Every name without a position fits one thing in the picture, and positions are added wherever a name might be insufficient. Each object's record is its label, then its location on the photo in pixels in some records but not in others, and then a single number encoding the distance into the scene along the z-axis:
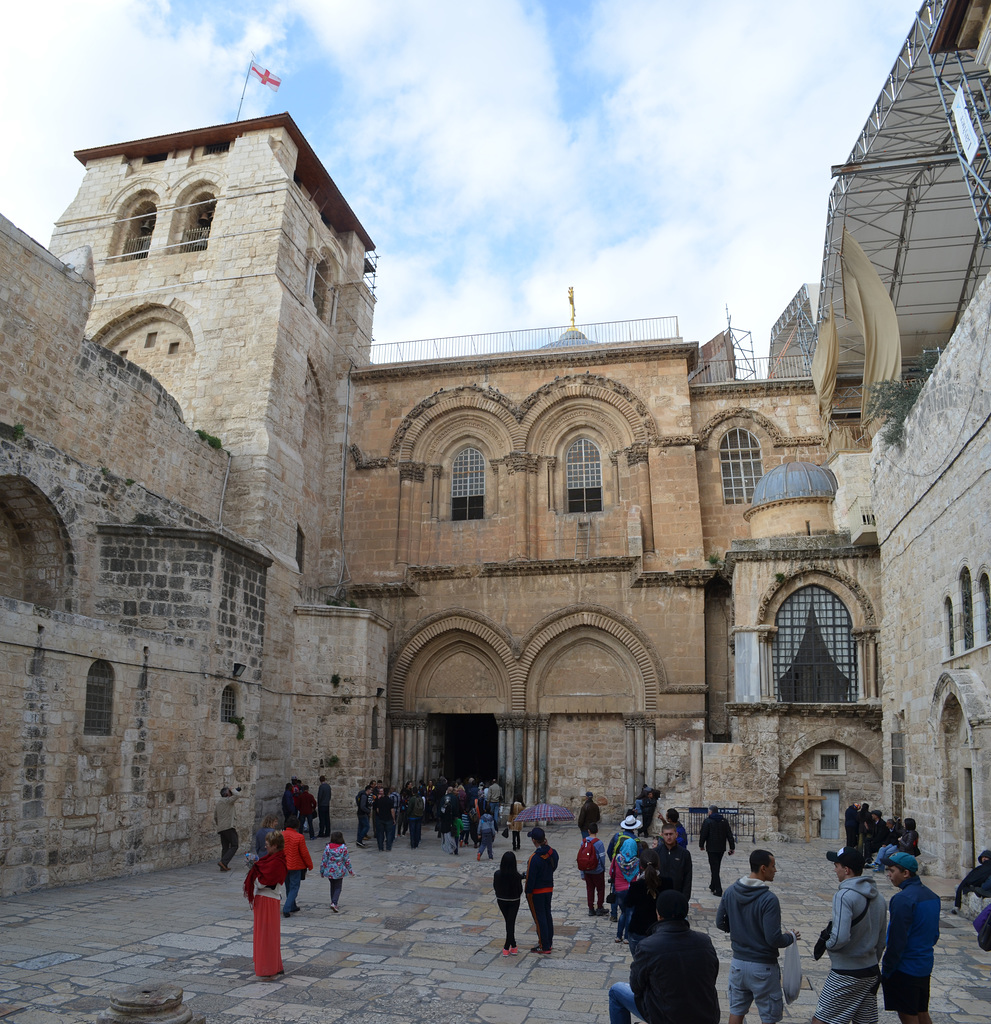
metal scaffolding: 15.71
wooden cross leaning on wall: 17.48
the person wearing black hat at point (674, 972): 4.07
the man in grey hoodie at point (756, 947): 5.19
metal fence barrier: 17.09
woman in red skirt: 7.31
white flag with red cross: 26.73
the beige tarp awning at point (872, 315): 19.11
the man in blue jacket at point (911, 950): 5.44
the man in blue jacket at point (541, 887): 8.34
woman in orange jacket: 9.05
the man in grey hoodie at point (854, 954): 5.17
